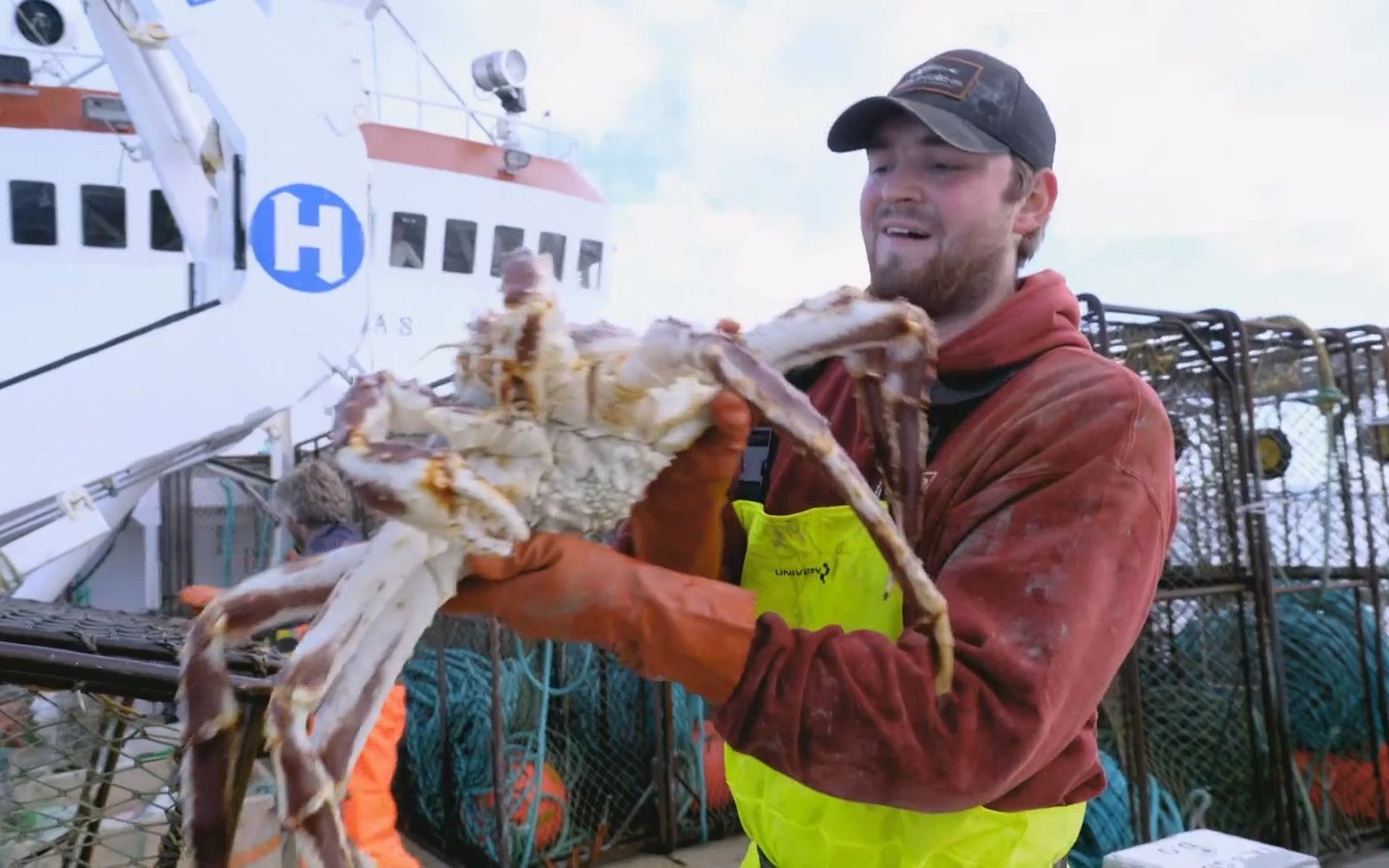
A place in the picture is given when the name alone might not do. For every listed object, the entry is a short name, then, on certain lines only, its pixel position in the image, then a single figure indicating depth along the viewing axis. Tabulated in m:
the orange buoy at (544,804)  4.27
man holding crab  1.16
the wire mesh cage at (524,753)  4.25
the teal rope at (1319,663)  4.41
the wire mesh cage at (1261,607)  4.07
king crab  1.19
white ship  4.29
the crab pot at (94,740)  1.38
